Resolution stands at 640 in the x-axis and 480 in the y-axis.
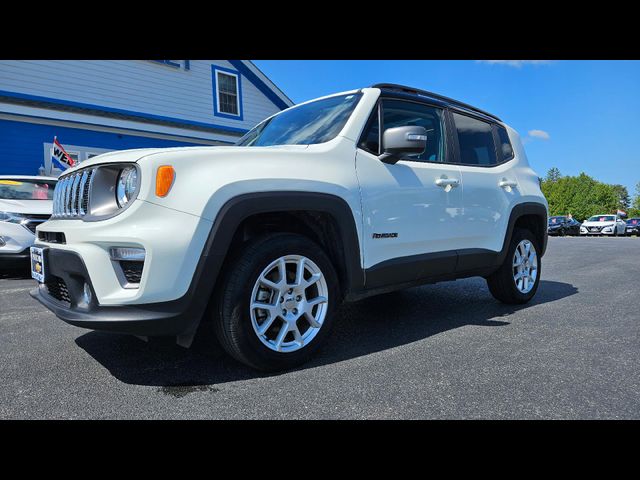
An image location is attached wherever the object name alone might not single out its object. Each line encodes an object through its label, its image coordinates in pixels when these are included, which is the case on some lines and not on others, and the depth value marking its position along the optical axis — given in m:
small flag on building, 9.56
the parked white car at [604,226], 31.28
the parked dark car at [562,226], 32.78
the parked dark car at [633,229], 35.06
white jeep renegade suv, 2.14
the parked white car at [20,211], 5.90
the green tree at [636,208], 81.77
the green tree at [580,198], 85.62
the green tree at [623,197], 126.69
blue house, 10.21
